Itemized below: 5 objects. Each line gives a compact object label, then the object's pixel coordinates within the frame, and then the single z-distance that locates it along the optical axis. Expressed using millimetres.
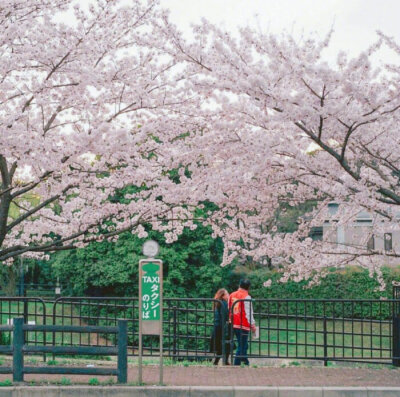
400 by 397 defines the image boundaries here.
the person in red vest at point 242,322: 13242
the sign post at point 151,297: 10250
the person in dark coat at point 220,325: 13094
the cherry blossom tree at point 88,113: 12867
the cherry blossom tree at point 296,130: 10781
